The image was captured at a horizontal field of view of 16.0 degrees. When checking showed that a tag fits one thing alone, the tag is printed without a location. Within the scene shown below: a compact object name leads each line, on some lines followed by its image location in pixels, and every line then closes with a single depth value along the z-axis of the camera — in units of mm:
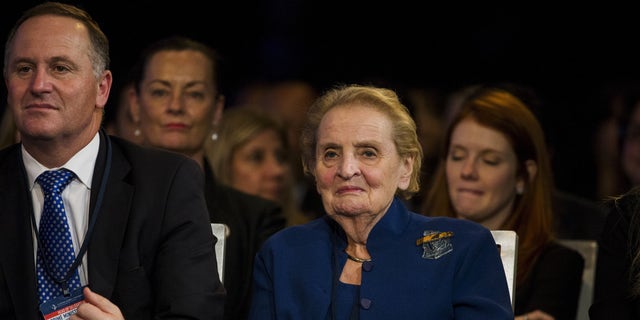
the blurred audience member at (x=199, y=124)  9429
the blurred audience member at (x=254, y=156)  12024
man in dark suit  6955
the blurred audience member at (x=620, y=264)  7344
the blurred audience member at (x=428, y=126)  12658
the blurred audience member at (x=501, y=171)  9451
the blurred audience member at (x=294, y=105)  14651
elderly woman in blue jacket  7104
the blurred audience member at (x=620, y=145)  12047
